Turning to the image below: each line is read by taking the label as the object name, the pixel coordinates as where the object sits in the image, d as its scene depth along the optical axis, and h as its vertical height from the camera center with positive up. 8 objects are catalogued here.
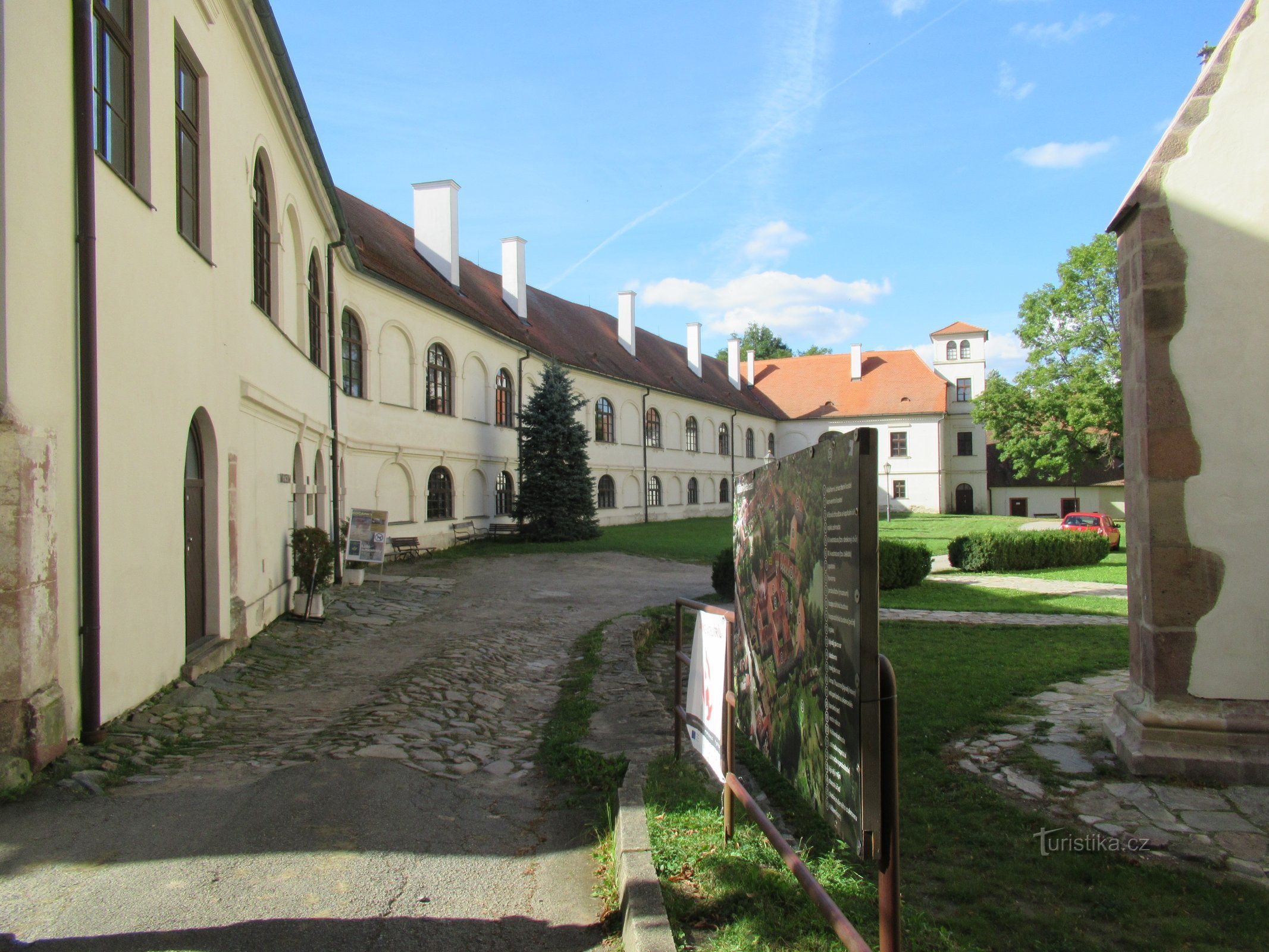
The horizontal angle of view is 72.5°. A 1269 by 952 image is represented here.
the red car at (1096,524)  27.38 -1.33
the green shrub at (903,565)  16.33 -1.50
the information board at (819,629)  2.29 -0.46
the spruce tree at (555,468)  26.39 +0.79
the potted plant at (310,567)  11.86 -0.96
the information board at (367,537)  14.96 -0.70
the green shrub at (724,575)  14.59 -1.46
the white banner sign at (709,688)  4.07 -0.99
